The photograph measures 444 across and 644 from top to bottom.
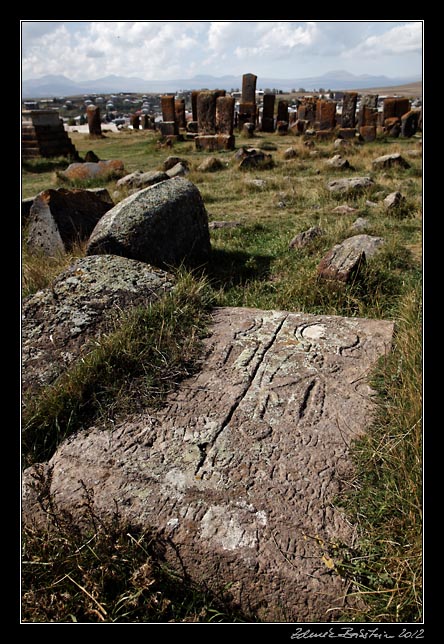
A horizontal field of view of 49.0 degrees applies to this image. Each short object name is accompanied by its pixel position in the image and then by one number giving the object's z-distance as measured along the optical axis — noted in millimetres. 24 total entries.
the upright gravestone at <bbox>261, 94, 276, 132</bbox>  20234
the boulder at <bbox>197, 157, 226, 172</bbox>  11380
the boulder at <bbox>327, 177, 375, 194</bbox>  8016
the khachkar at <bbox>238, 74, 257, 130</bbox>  20566
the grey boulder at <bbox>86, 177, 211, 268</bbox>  4449
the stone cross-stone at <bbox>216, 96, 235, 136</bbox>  16375
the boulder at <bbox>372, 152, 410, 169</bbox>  10077
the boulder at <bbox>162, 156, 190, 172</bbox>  11992
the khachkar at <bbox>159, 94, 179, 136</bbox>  17906
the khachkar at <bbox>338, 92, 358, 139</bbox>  17109
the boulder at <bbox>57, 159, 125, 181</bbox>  10580
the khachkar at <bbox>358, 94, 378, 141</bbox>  15789
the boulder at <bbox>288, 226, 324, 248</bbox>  5637
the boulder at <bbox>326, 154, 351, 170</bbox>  10586
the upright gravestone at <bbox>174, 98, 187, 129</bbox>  21745
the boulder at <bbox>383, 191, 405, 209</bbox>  6879
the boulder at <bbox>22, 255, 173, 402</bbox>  3105
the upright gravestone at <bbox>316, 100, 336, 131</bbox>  17073
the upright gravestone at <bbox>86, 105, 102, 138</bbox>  20870
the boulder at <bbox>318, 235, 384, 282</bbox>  4199
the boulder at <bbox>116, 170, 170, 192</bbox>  8719
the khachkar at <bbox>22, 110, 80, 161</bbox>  15062
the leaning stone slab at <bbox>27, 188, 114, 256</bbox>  5445
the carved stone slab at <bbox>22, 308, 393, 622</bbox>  1892
